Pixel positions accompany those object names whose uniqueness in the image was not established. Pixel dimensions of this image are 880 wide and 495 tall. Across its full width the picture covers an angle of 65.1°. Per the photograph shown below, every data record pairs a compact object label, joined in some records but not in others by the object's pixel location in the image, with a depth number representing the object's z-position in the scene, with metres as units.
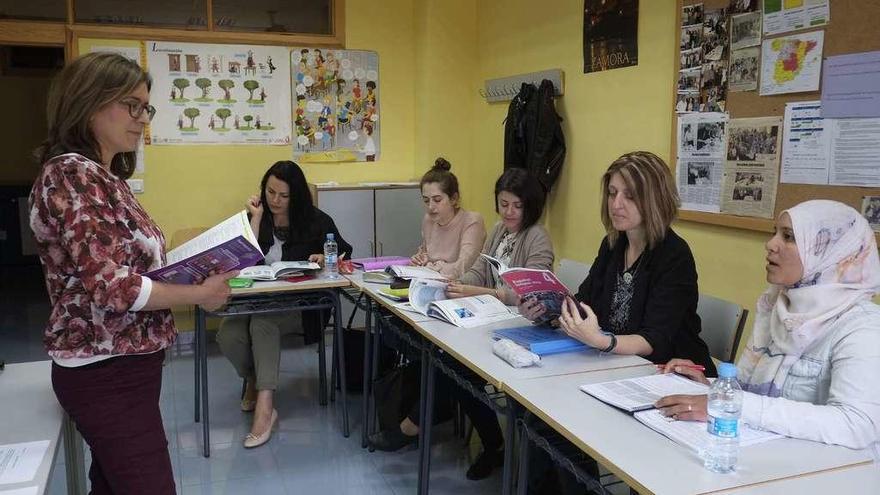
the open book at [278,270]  3.49
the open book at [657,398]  1.58
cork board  2.57
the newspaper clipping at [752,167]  3.01
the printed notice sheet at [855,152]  2.57
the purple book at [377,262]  3.75
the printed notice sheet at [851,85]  2.54
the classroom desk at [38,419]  1.69
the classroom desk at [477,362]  2.08
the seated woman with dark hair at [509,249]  3.09
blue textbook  2.23
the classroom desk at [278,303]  3.35
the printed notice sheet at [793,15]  2.74
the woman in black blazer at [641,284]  2.23
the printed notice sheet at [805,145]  2.77
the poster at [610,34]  3.85
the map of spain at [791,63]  2.77
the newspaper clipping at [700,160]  3.31
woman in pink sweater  3.67
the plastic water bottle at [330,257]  3.76
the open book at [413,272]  3.30
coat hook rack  4.46
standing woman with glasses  1.54
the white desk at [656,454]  1.40
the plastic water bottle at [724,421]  1.45
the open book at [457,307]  2.64
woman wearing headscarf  1.57
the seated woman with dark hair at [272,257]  3.57
